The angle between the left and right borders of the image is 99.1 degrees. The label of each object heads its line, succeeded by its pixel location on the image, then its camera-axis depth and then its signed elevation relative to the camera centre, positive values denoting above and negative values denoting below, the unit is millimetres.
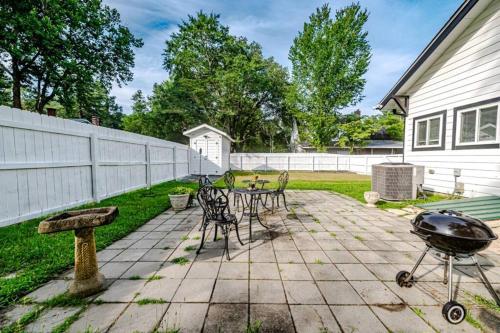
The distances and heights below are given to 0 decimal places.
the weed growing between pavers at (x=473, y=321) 1679 -1349
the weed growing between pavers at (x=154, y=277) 2350 -1349
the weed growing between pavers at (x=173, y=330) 1612 -1326
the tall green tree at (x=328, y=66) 21094 +9272
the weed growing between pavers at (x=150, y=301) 1952 -1333
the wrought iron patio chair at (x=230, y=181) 4688 -633
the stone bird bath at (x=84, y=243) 1973 -865
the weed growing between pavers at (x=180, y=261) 2713 -1357
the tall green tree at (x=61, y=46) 10781 +6540
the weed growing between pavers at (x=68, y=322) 1638 -1332
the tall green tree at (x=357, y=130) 21775 +2614
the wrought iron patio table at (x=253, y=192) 3888 -664
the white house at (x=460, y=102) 4676 +1397
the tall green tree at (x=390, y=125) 22628 +3550
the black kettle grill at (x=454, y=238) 1691 -668
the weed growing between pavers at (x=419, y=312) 1803 -1354
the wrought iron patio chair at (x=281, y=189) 5014 -790
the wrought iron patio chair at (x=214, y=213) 2979 -821
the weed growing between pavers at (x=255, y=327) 1616 -1324
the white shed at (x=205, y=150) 14422 +423
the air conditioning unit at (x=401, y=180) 6012 -687
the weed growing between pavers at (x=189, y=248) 3121 -1367
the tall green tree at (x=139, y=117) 26666 +5081
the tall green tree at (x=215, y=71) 20766 +8715
